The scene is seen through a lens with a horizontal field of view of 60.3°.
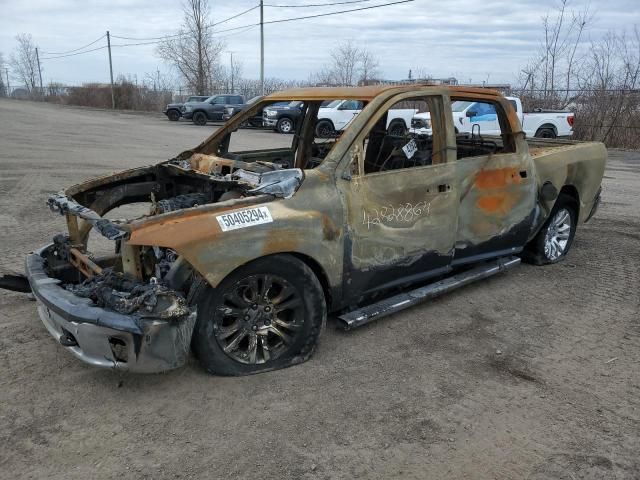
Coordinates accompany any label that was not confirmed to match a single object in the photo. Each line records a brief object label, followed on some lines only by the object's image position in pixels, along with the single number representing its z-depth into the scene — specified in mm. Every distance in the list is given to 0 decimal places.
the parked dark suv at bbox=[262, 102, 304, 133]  21809
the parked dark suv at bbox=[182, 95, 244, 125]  29266
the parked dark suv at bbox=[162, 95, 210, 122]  31609
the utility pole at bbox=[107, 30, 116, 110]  48469
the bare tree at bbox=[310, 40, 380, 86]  43531
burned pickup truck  3127
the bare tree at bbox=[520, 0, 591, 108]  24062
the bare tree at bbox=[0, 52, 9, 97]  92688
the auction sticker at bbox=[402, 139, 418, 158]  4473
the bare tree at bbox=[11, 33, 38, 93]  88088
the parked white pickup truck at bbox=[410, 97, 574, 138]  19047
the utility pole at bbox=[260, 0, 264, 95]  34344
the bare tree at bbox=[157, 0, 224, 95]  44562
